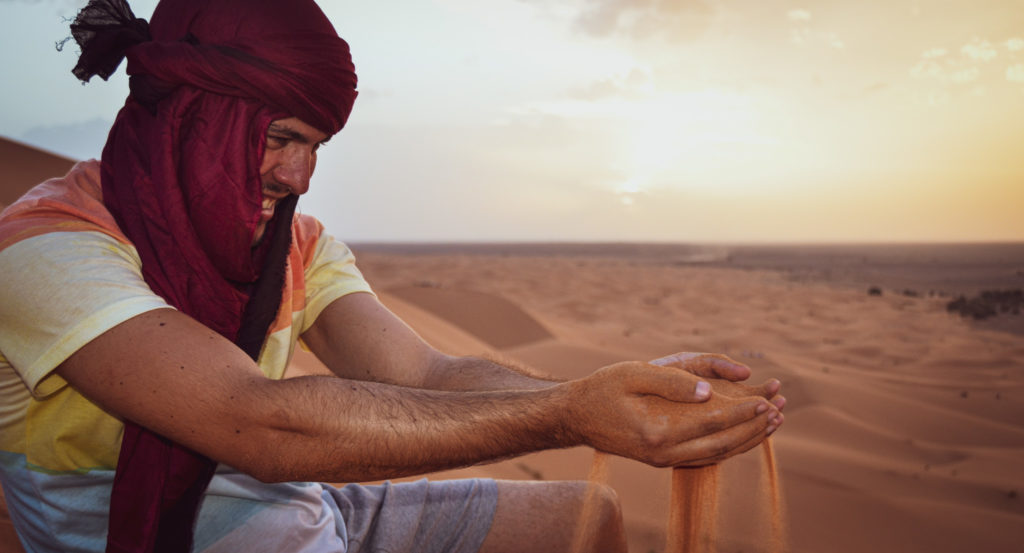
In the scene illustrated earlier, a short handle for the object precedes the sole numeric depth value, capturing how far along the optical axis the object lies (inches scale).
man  25.5
